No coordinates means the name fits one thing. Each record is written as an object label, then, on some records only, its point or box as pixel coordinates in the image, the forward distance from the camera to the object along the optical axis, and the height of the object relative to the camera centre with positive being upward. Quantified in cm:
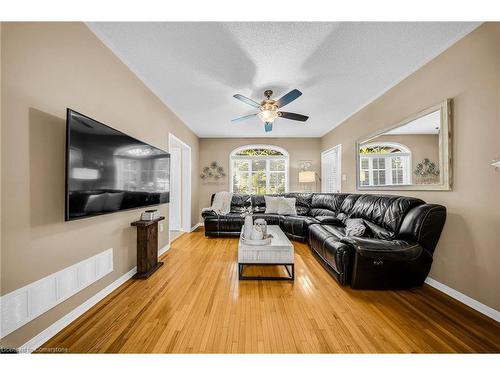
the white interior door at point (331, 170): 468 +52
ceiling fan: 249 +122
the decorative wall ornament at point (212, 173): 580 +48
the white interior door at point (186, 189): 492 -2
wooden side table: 240 -79
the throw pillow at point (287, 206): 480 -46
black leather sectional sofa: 201 -66
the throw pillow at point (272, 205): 492 -44
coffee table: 234 -84
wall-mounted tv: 144 +18
